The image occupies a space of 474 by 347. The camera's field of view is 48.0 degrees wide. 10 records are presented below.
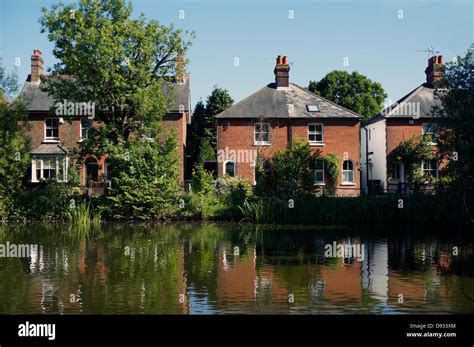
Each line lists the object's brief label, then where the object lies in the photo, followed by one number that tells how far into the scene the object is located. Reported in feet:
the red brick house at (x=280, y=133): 124.57
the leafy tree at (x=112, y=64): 93.20
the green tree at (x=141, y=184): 97.55
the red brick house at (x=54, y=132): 124.57
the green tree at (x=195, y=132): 153.58
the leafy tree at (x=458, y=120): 73.51
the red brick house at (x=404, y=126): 126.31
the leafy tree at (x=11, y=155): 97.86
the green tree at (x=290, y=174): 98.84
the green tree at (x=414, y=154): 121.49
